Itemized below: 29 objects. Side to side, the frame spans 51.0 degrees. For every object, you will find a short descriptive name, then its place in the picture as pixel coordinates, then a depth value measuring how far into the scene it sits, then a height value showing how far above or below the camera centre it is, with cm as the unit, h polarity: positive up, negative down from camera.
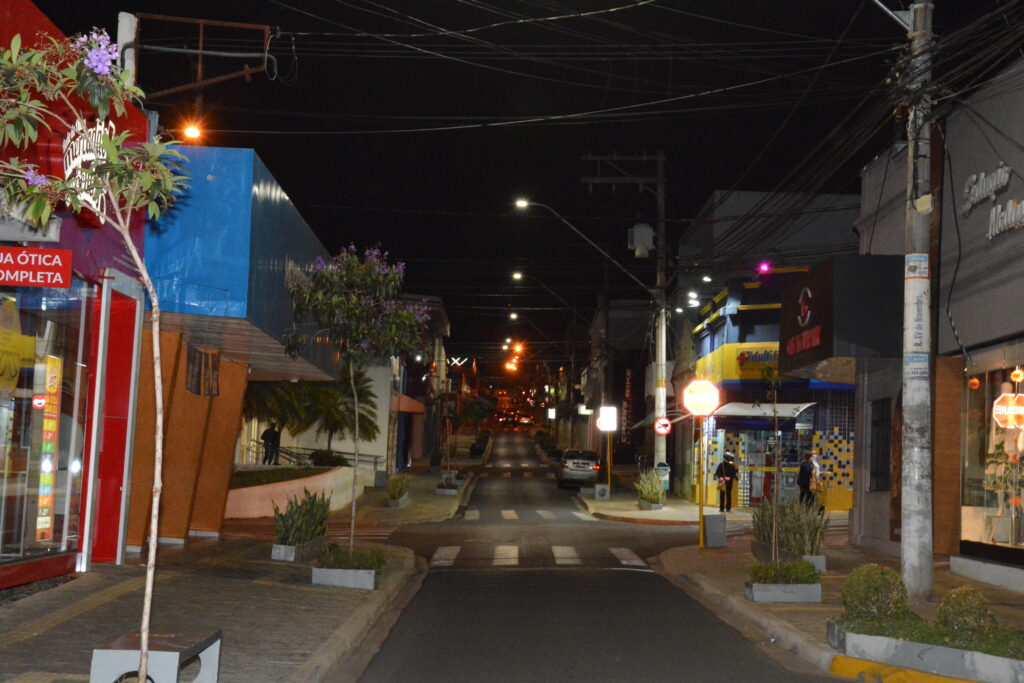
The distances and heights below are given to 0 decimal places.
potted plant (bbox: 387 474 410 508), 3434 -211
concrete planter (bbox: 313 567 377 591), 1491 -215
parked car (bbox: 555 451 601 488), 4544 -150
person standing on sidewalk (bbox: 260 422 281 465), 3816 -84
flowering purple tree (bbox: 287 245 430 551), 1648 +182
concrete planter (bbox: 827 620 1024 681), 905 -186
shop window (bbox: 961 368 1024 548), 1562 -19
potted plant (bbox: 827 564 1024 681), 919 -170
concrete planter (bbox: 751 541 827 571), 1739 -190
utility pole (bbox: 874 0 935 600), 1338 +137
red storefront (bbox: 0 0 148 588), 1172 +39
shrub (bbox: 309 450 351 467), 4066 -134
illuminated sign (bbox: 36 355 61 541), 1301 -51
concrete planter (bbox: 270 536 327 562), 1753 -215
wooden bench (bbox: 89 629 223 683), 698 -158
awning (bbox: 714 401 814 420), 3288 +91
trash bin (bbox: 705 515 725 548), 2223 -192
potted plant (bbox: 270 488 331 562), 1758 -177
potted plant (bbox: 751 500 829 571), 1714 -146
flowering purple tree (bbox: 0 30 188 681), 668 +166
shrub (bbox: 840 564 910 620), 1058 -152
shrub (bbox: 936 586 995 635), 960 -149
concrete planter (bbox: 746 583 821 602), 1391 -196
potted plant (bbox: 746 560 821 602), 1391 -186
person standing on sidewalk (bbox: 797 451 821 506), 2641 -89
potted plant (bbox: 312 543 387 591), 1494 -202
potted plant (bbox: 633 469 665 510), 3306 -173
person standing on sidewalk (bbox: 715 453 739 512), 3092 -113
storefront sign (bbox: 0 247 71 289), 1034 +137
